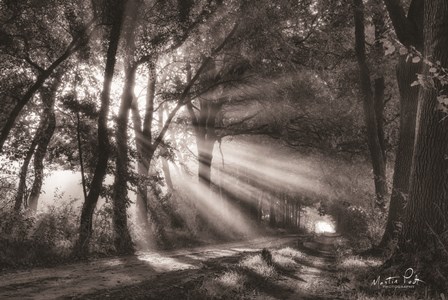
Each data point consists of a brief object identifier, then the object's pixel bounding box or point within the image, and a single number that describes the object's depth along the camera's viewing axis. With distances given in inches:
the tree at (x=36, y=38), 546.3
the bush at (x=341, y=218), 1621.6
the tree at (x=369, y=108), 590.6
